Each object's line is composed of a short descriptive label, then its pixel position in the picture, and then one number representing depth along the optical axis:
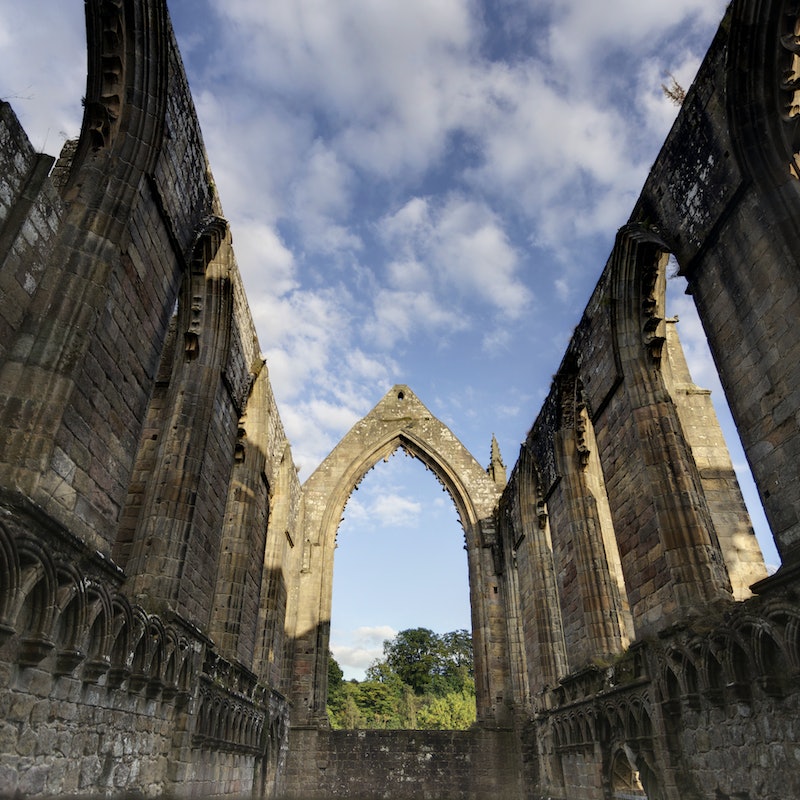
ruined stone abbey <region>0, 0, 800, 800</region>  3.84
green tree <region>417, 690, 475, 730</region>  28.61
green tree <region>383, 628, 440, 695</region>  40.06
